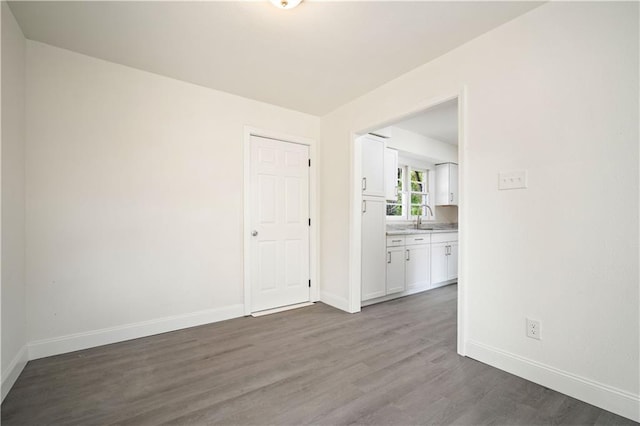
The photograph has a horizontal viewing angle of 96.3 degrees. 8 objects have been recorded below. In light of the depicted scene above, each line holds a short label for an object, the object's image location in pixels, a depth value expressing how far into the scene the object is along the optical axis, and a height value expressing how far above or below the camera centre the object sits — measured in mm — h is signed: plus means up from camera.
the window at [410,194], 5207 +318
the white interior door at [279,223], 3434 -145
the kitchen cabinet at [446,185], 5543 +517
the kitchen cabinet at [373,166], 3707 +602
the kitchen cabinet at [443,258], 4500 -763
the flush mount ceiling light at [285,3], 1822 +1348
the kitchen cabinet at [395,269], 3877 -804
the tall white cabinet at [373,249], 3641 -489
